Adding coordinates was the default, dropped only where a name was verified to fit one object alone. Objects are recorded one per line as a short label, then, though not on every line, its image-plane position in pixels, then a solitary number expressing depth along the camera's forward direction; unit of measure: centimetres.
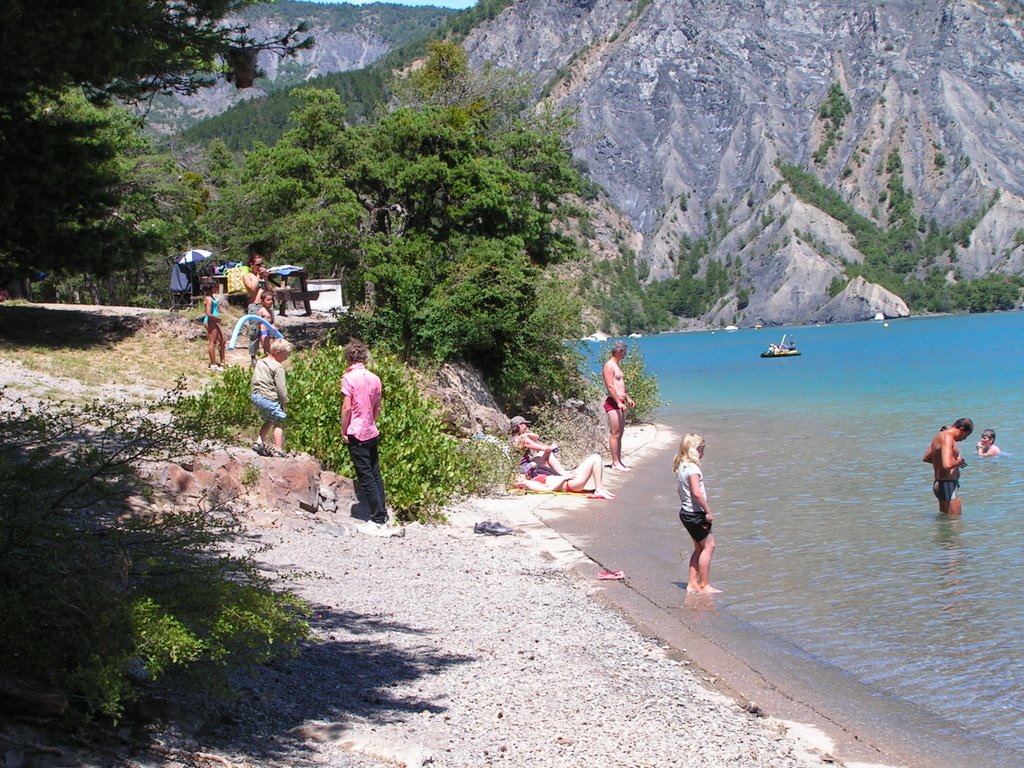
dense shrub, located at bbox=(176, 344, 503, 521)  1197
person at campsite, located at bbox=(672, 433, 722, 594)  962
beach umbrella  2608
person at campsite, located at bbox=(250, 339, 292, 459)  1132
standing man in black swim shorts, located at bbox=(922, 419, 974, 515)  1330
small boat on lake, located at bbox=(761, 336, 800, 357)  7488
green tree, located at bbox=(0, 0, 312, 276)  588
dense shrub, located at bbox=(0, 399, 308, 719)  427
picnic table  2466
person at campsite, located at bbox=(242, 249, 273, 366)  1482
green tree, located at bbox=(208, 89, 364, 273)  2006
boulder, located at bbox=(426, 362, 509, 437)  1662
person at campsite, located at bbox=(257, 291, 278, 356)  1209
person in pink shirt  1065
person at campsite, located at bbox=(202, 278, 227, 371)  1675
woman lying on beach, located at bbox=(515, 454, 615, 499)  1484
